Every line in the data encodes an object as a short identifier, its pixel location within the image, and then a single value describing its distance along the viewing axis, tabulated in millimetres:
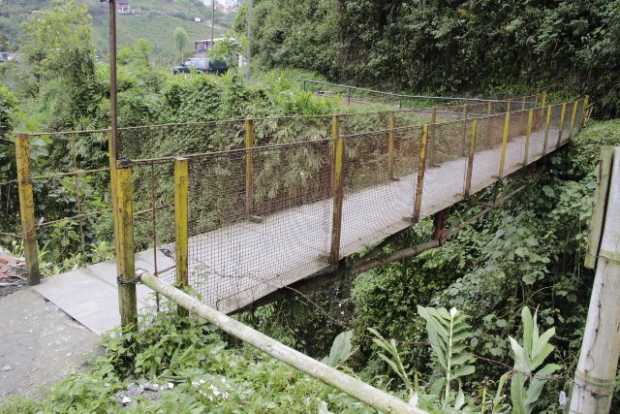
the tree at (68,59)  13164
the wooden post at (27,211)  3729
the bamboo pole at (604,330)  1691
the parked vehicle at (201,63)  34006
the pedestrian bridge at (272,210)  3365
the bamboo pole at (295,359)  1918
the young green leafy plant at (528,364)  2785
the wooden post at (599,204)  1729
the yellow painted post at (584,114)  13439
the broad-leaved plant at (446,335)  3461
